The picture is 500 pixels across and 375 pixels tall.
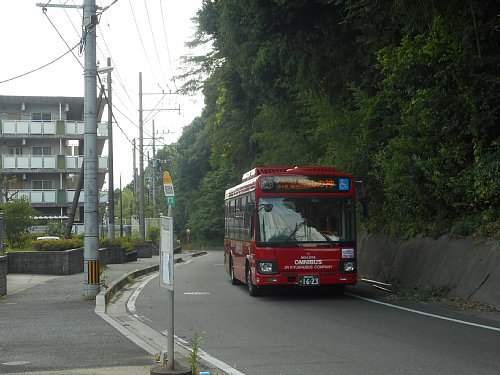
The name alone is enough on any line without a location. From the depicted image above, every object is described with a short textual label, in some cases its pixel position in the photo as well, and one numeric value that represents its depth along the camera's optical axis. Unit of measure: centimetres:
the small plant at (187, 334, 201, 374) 738
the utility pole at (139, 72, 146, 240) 4493
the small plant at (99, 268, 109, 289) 1756
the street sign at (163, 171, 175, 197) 967
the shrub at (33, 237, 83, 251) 2620
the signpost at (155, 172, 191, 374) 748
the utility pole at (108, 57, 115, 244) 3425
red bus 1542
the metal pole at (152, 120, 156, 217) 5446
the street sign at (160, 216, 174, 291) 759
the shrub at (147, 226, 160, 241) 5562
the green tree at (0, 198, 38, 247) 3019
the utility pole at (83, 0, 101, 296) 1664
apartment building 4713
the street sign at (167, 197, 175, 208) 874
